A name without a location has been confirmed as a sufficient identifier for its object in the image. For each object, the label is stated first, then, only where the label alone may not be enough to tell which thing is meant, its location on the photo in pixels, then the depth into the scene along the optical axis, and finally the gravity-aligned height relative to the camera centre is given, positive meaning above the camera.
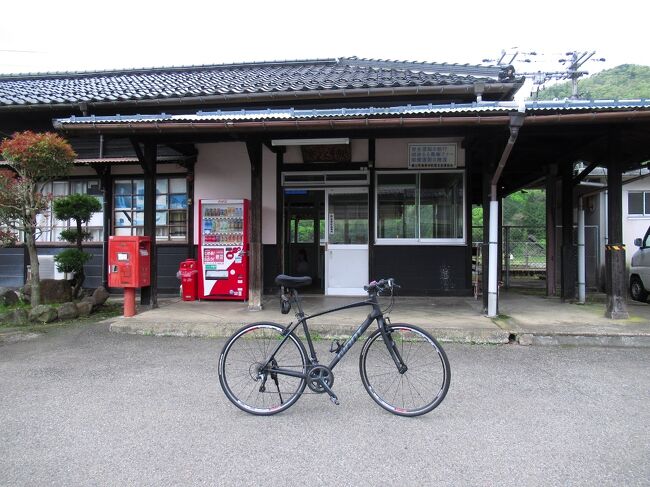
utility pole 24.56 +9.90
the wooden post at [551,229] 9.85 +0.37
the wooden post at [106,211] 9.93 +0.76
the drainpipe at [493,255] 6.98 -0.15
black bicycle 3.63 -0.97
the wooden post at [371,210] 9.11 +0.72
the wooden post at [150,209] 7.89 +0.64
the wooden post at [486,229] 7.11 +0.26
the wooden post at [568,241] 8.87 +0.09
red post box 7.32 -0.32
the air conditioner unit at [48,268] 9.81 -0.49
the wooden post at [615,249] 6.89 -0.05
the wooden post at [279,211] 9.29 +0.71
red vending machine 8.73 -0.07
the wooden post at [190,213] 9.59 +0.68
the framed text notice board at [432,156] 8.95 +1.78
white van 9.59 -0.56
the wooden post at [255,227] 7.47 +0.31
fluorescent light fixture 7.33 +1.72
